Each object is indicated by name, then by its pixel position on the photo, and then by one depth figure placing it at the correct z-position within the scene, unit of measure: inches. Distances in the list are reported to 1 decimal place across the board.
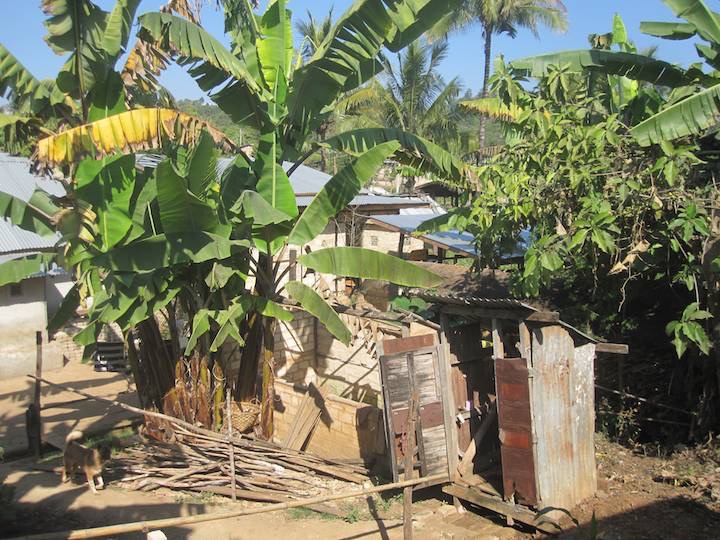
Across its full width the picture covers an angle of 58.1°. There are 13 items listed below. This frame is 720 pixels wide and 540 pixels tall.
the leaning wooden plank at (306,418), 358.0
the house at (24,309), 514.6
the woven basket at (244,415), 352.8
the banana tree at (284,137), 279.7
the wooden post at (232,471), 308.3
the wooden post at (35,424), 349.4
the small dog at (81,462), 295.4
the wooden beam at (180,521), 161.3
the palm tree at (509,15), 908.6
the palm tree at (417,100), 847.7
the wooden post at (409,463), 232.4
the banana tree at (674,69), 252.1
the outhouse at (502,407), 258.7
